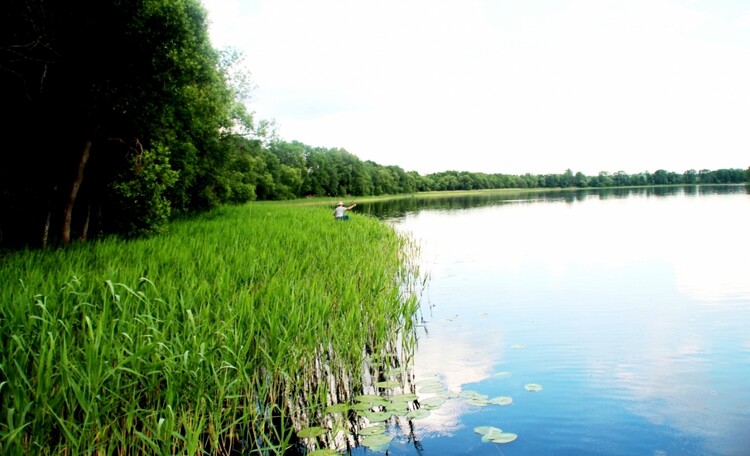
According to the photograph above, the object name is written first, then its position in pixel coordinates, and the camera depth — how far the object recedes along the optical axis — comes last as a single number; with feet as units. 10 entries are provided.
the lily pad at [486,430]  16.69
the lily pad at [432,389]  19.94
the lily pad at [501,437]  16.08
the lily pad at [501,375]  22.28
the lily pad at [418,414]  17.39
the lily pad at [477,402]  18.84
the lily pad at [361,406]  17.79
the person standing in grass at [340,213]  78.48
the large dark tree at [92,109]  34.65
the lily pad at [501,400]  18.81
